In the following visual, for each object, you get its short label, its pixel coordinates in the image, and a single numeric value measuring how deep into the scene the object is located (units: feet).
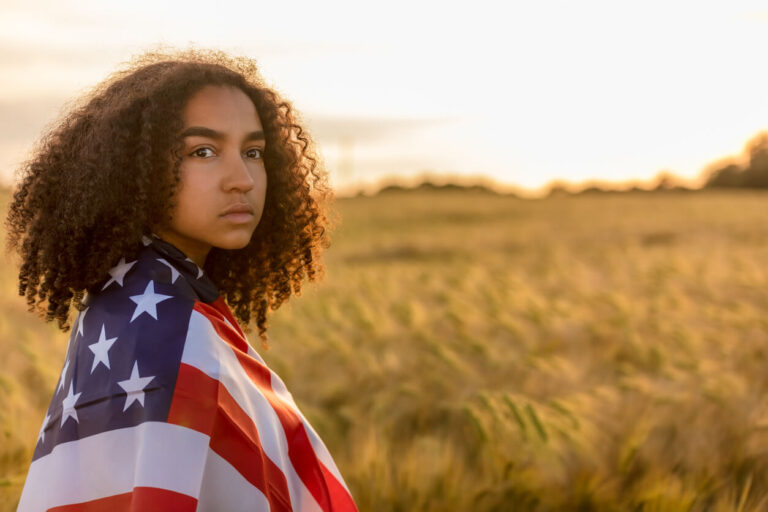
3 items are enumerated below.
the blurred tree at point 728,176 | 157.48
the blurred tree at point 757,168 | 154.40
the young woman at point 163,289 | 4.71
